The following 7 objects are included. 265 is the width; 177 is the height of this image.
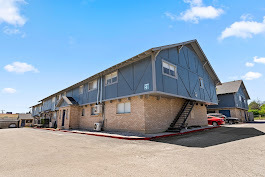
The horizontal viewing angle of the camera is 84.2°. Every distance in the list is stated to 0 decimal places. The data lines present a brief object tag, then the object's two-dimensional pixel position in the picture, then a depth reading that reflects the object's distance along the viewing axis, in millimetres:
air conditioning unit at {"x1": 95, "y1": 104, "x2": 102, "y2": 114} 15852
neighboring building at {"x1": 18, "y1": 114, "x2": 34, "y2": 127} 58844
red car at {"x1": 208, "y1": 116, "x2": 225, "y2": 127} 19491
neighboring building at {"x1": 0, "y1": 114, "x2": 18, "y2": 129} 56406
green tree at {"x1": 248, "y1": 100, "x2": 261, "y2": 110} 79300
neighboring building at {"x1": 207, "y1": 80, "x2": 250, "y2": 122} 29775
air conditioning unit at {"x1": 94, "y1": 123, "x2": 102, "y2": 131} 15436
